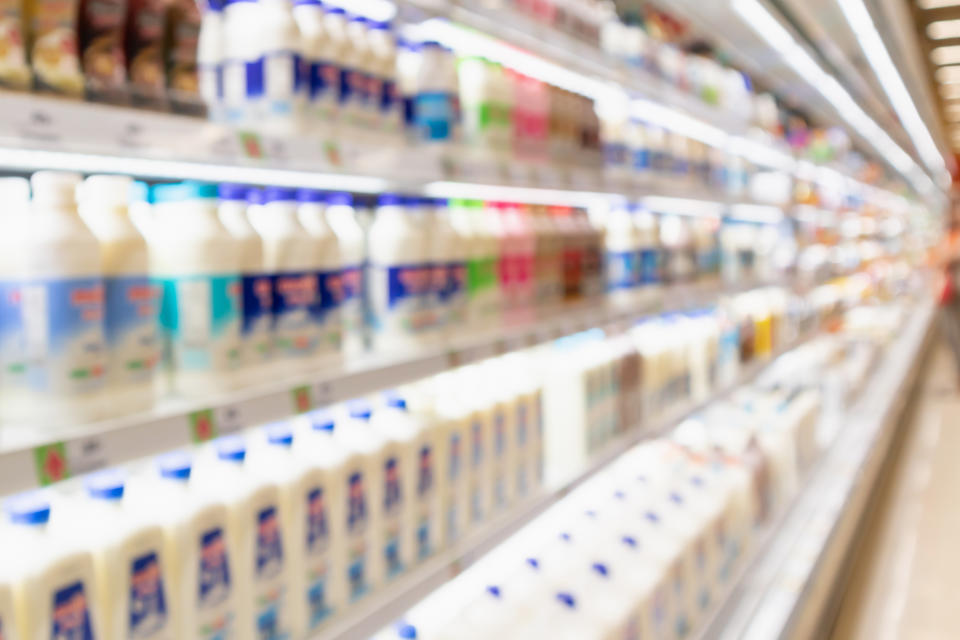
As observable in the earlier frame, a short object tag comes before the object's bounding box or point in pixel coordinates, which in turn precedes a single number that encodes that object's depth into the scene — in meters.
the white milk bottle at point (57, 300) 0.89
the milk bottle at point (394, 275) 1.50
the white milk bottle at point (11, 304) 0.90
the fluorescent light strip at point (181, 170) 1.10
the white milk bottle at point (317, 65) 1.37
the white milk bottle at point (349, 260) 1.45
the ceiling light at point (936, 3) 6.30
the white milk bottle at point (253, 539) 1.14
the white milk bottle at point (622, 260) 2.54
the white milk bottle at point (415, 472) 1.46
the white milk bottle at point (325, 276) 1.31
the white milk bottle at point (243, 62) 1.33
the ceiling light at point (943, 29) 7.12
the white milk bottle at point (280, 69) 1.31
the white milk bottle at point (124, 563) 0.96
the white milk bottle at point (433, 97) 1.68
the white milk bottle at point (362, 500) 1.34
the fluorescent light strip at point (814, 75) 3.01
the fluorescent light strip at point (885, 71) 3.57
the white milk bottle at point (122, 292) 0.98
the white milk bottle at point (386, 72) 1.53
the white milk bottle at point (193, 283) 1.09
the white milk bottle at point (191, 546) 1.05
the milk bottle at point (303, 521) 1.23
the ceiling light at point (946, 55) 8.25
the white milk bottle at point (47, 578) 0.87
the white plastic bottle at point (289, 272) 1.24
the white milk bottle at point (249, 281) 1.16
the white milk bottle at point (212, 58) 1.38
